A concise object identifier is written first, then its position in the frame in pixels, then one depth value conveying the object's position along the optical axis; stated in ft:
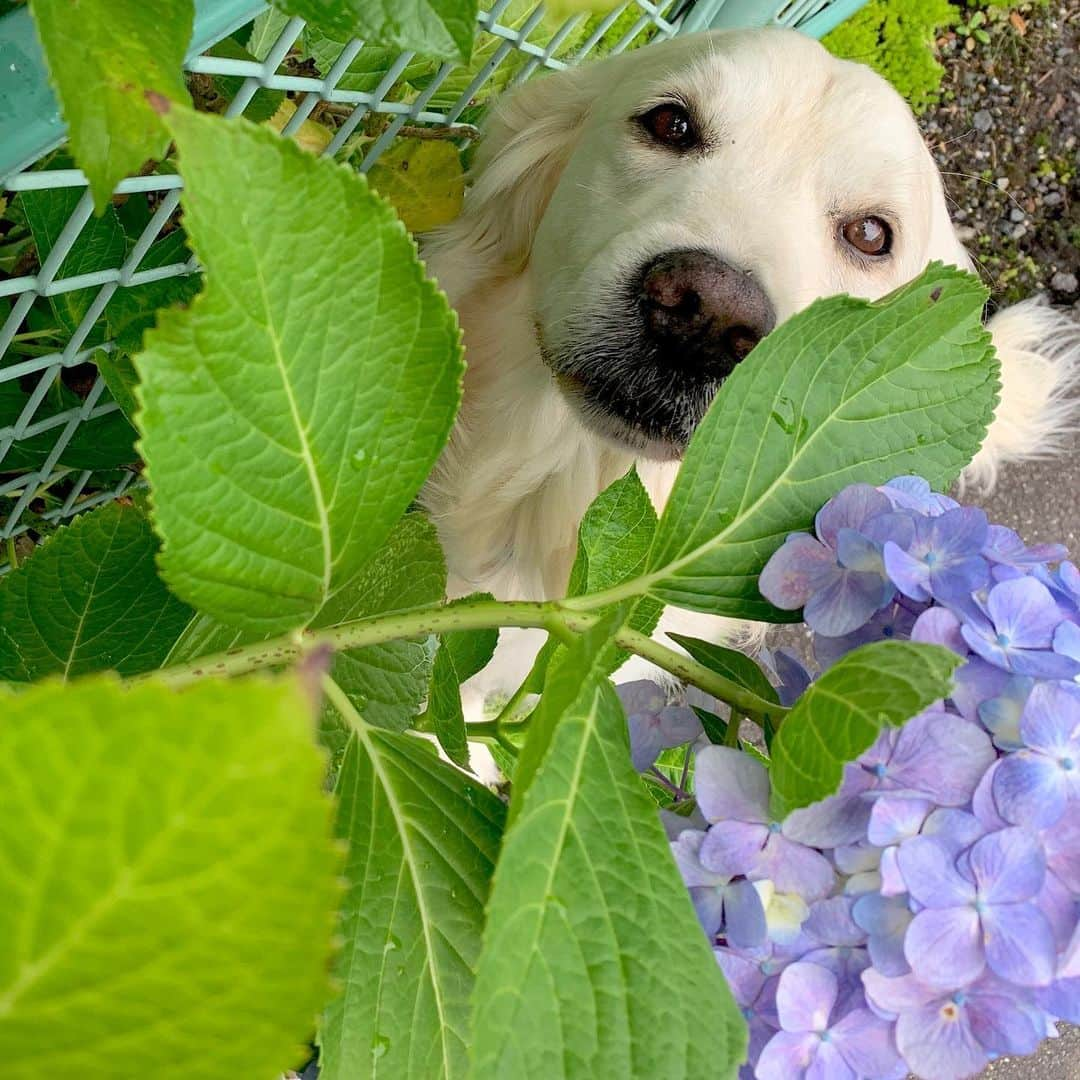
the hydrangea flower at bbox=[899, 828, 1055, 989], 1.30
